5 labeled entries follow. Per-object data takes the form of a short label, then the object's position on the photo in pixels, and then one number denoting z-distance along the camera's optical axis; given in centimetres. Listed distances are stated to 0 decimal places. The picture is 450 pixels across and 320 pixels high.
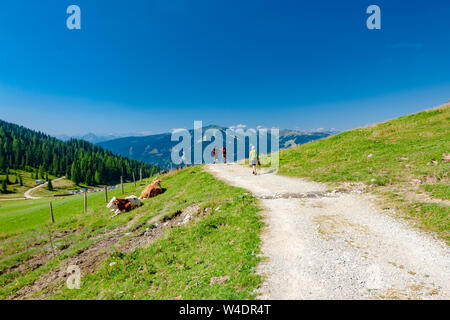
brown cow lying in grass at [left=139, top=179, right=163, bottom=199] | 3052
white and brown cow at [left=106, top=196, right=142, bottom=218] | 2523
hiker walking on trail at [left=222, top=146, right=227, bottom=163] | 3869
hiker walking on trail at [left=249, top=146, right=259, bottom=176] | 2642
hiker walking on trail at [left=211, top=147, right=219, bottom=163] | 4042
